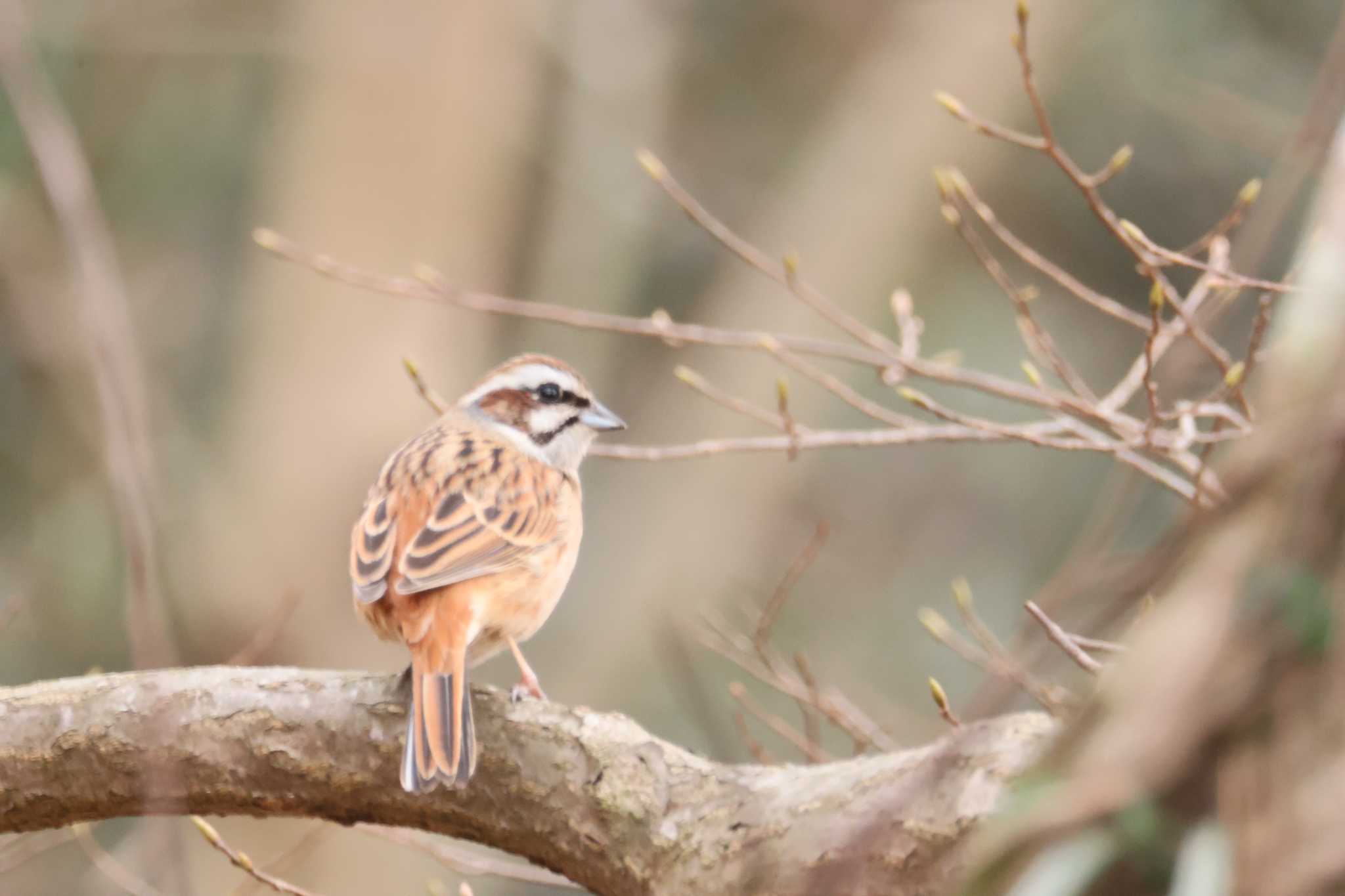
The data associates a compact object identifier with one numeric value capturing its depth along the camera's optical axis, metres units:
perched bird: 7.66
